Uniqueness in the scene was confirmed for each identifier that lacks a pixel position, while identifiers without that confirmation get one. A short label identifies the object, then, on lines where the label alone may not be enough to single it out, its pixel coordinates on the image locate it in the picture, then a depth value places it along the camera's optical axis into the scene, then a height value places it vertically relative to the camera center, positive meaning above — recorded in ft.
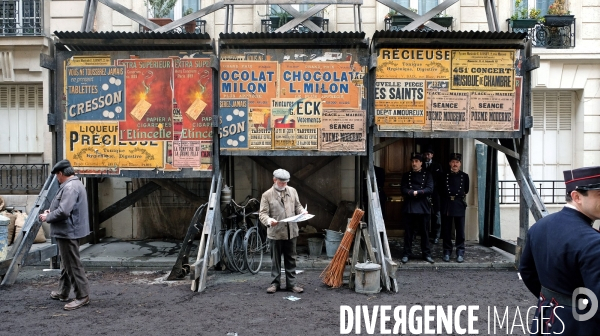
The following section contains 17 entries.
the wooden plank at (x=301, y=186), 37.55 -1.76
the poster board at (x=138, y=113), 30.66 +2.87
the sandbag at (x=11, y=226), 37.68 -4.57
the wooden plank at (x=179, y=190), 35.12 -1.92
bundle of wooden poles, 26.63 -5.01
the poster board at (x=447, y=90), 30.83 +4.21
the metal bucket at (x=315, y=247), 33.81 -5.52
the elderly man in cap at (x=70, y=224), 22.77 -2.71
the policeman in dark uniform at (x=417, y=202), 31.78 -2.50
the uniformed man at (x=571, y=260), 9.68 -1.91
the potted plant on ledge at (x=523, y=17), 39.60 +11.05
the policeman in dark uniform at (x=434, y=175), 33.71 -0.88
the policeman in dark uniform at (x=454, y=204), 32.19 -2.68
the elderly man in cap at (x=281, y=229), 25.39 -3.28
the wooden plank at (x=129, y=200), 35.53 -2.60
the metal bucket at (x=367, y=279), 25.41 -5.72
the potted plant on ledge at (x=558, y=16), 39.86 +11.02
